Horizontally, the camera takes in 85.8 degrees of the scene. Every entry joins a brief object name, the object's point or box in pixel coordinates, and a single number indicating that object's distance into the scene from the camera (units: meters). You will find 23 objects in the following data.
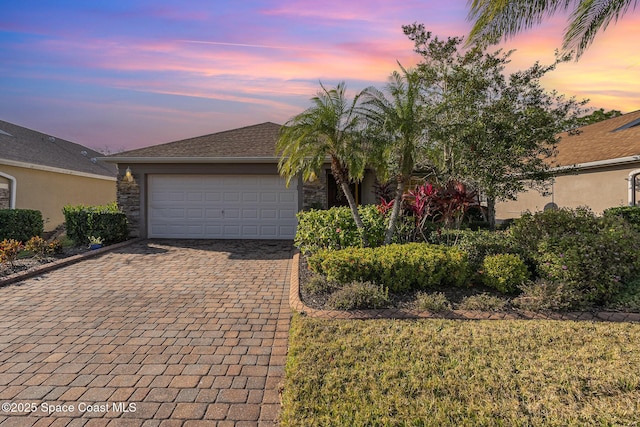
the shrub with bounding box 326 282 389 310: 4.39
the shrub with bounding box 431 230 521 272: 5.68
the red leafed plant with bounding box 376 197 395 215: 7.68
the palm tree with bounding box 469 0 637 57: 6.66
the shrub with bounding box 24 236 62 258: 7.84
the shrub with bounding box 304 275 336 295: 5.08
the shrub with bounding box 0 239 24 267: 6.84
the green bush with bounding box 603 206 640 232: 8.14
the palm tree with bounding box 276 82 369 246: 6.32
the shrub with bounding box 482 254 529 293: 4.98
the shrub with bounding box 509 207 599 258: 5.85
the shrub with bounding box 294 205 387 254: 6.93
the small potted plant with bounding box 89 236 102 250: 9.17
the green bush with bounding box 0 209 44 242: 9.07
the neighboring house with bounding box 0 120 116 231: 11.32
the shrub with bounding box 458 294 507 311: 4.43
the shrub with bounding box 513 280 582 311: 4.39
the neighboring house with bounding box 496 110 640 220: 9.61
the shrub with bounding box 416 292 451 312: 4.34
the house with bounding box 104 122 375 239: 10.91
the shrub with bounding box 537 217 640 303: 4.65
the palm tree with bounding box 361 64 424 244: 6.38
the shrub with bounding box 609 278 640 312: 4.39
